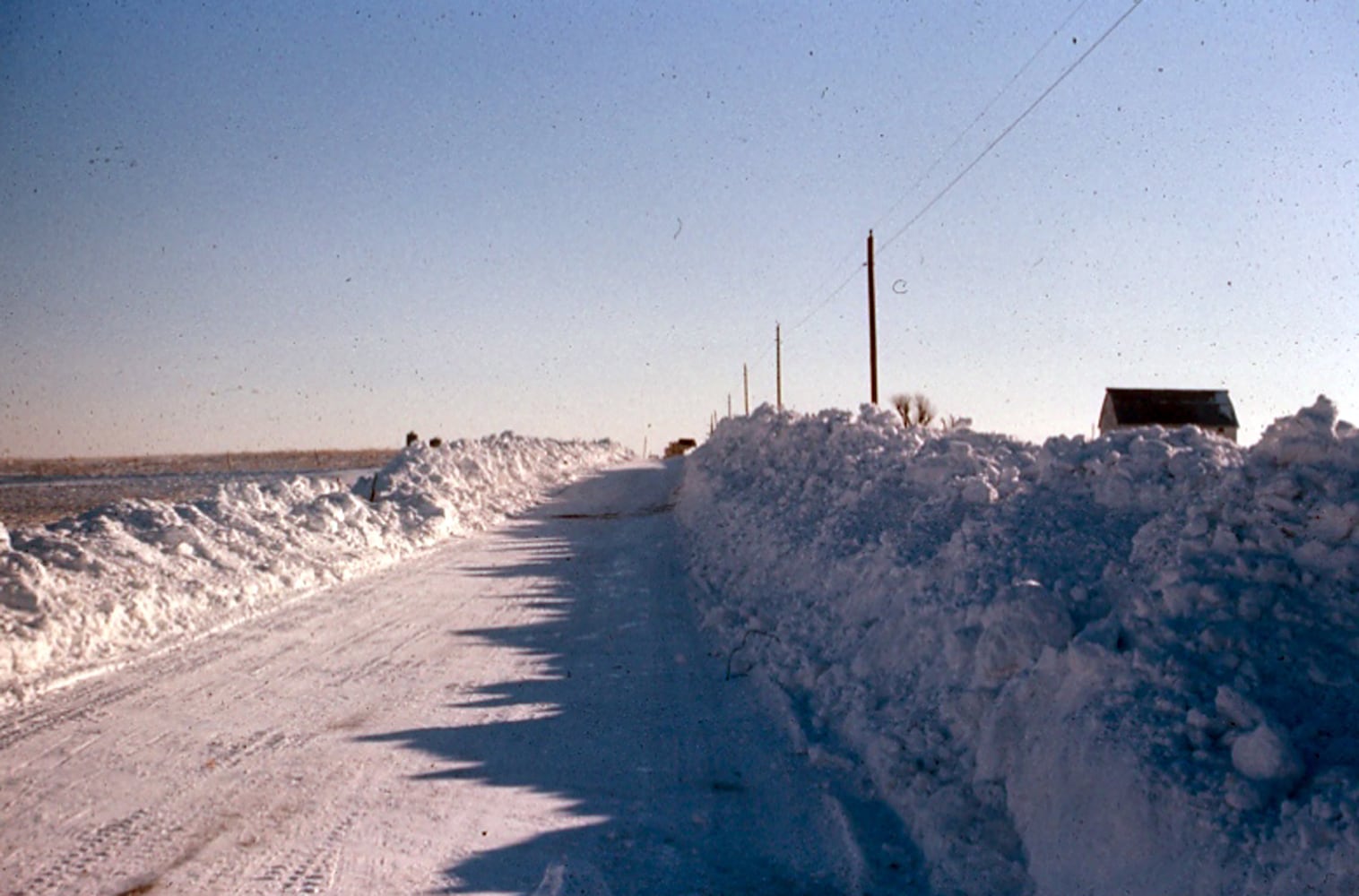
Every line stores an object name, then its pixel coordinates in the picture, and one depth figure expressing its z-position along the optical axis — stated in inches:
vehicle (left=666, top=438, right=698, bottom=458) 3181.6
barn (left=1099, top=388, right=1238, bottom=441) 1644.9
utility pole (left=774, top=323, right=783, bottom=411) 2219.9
